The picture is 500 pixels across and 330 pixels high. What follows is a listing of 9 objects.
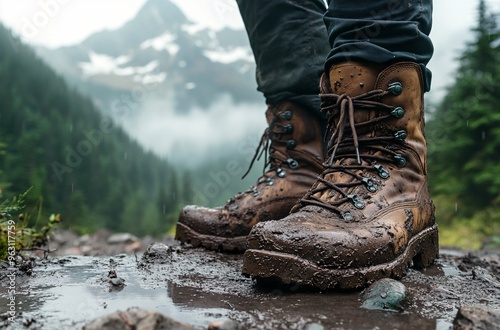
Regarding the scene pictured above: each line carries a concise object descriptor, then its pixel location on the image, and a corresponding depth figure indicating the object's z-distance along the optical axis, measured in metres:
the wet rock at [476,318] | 0.67
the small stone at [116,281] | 0.79
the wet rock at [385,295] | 0.72
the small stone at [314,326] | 0.68
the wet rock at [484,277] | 0.84
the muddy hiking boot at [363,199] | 0.76
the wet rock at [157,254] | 0.91
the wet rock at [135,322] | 0.65
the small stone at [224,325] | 0.66
